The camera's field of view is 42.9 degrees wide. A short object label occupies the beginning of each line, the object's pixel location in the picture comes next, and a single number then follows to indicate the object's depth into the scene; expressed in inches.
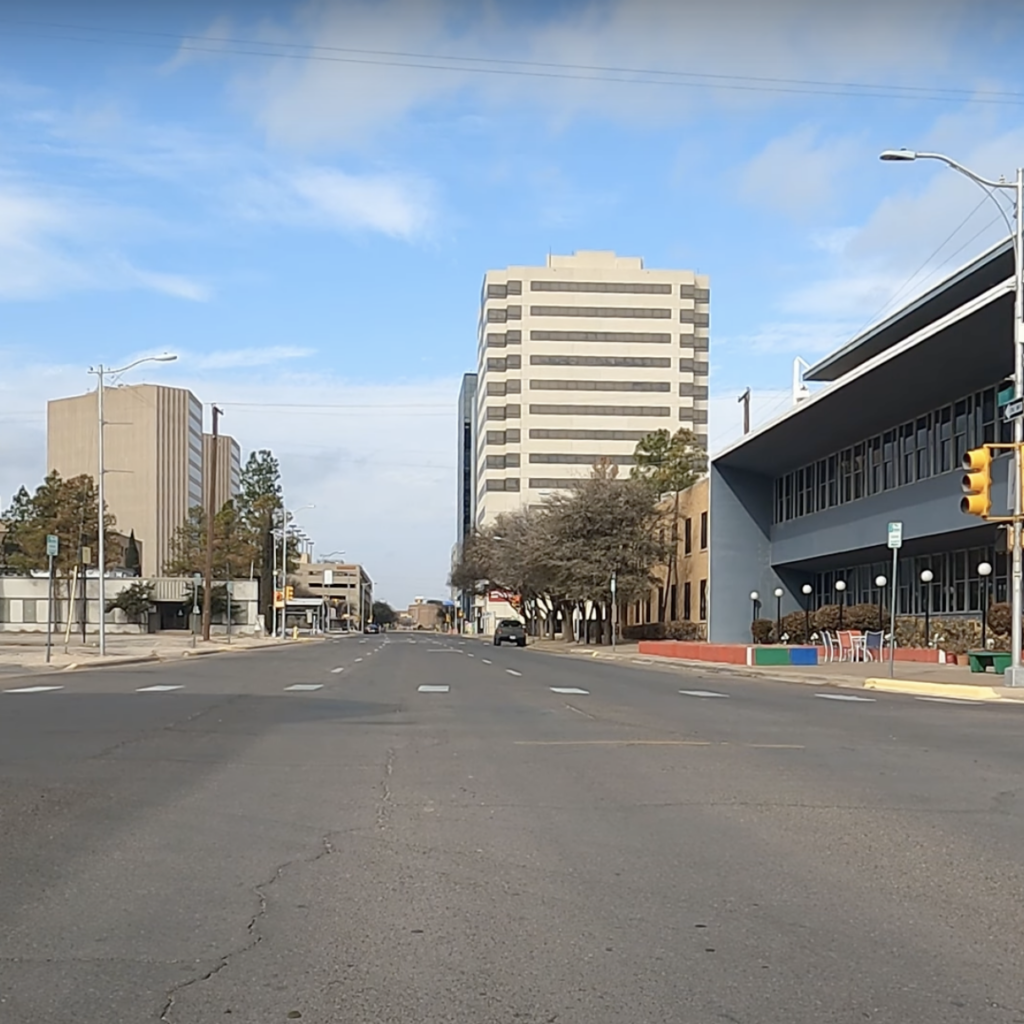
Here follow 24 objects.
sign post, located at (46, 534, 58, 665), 1429.6
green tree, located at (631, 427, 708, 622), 3294.8
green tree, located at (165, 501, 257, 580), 4101.9
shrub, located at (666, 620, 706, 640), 2748.5
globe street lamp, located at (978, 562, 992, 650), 1689.2
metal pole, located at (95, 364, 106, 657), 1676.4
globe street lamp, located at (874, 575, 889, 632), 1714.4
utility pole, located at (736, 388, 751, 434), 3041.3
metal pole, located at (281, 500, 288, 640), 3639.3
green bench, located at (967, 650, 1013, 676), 1298.2
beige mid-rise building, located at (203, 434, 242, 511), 7442.9
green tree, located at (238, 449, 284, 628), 4202.8
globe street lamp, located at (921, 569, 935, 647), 1870.1
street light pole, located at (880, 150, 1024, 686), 1015.0
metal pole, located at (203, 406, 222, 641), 2726.4
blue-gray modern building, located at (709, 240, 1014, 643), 1657.2
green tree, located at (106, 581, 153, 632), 4037.9
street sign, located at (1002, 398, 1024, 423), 997.8
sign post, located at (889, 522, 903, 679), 1200.8
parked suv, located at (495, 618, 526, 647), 3309.5
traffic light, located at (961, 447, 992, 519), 951.0
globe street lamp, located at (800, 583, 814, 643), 2256.4
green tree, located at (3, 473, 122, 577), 3284.9
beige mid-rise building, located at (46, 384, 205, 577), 6845.5
